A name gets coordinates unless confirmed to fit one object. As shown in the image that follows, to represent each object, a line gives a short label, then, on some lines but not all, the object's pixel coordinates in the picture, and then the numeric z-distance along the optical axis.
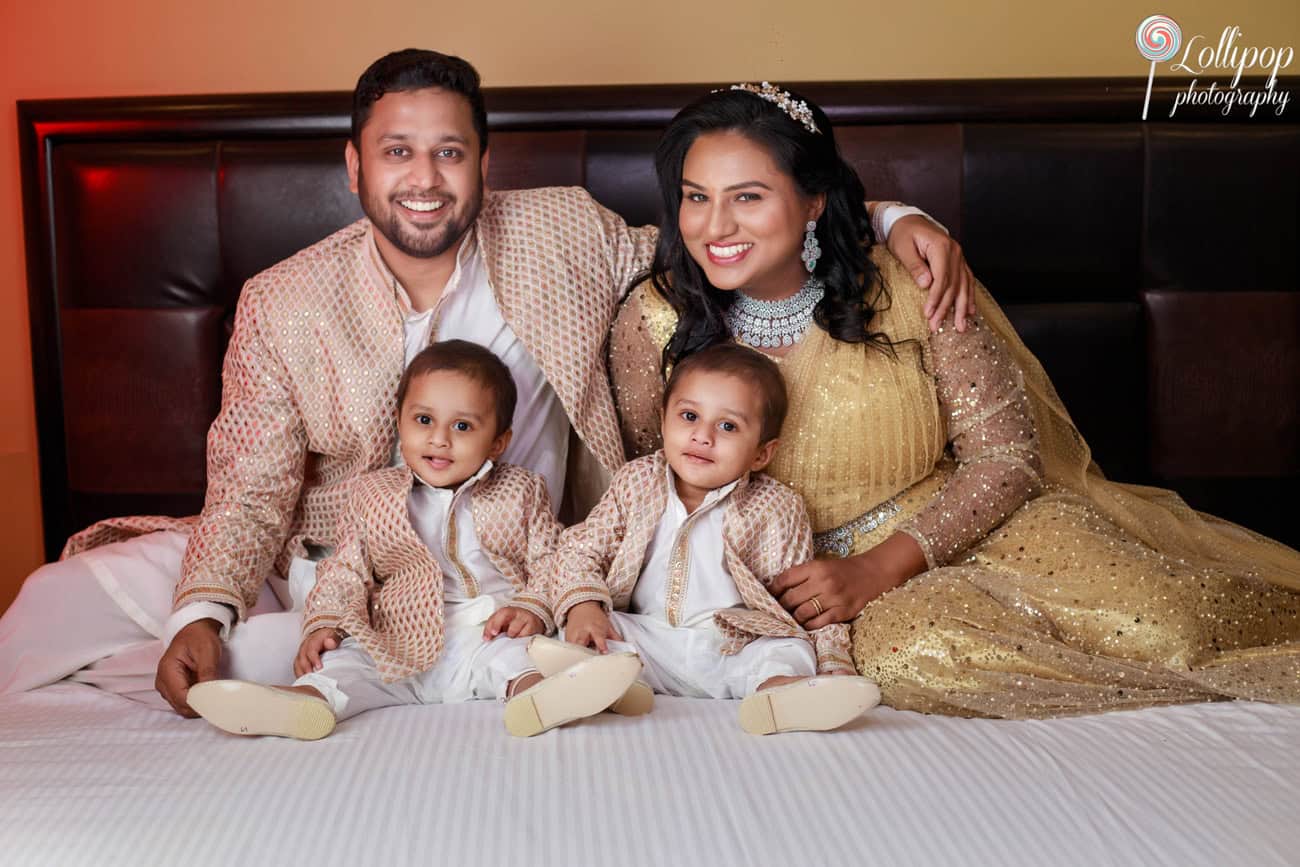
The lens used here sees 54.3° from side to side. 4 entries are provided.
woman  1.88
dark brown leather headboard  2.71
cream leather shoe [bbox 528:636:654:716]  1.75
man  2.10
